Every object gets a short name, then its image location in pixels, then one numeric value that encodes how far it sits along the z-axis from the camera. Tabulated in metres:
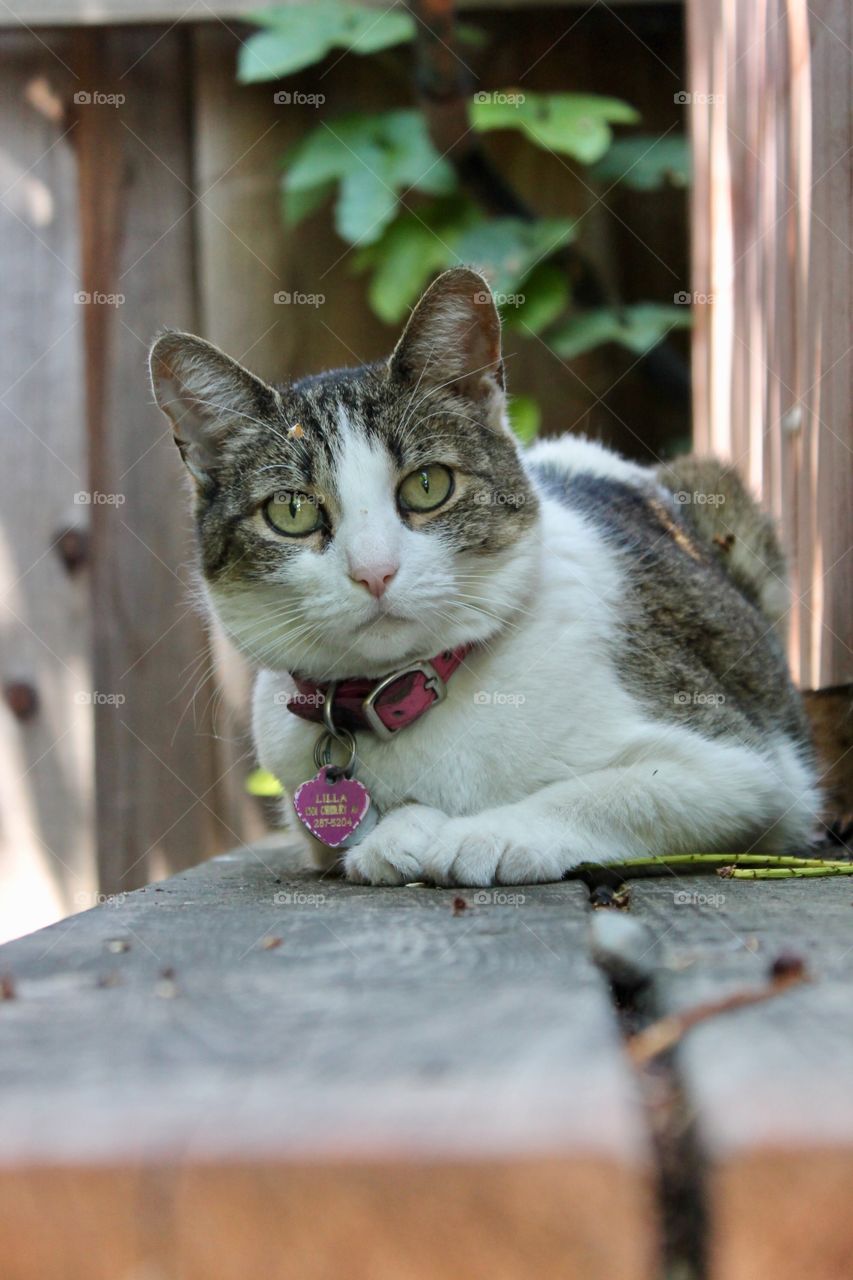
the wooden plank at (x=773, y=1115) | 0.73
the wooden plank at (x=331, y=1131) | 0.76
